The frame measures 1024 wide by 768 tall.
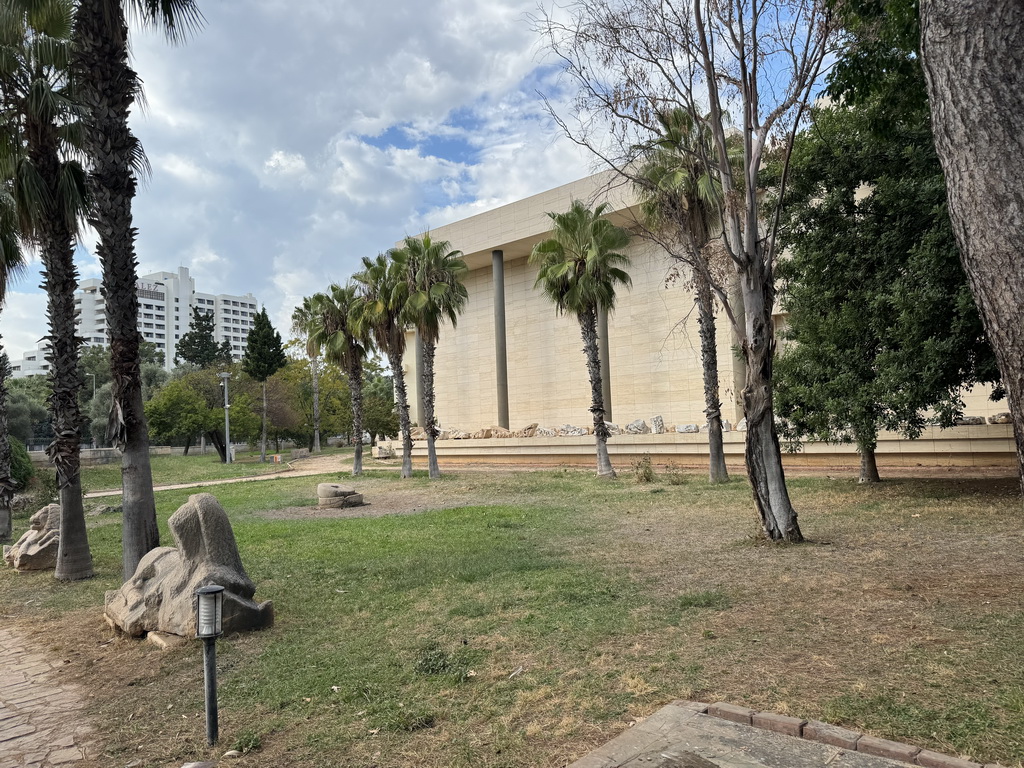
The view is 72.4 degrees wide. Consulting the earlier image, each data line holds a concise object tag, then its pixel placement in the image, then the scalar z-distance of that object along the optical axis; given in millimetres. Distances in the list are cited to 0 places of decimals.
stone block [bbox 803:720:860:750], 3682
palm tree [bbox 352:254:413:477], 28000
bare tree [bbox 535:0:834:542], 9969
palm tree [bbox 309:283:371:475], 31719
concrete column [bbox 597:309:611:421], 38188
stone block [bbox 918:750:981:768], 3344
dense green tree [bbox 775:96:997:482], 12445
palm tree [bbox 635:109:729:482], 12461
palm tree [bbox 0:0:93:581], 10477
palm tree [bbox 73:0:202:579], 8719
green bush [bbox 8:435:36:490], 23356
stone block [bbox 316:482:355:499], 19641
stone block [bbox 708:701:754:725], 4090
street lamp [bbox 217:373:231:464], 41719
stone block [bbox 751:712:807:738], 3896
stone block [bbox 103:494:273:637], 6816
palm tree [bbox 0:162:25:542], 13266
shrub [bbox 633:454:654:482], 21703
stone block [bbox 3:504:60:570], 11297
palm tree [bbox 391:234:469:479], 26859
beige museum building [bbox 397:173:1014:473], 33156
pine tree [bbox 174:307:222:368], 82125
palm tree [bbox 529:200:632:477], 23328
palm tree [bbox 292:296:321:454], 33219
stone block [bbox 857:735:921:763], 3493
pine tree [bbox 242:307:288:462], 55156
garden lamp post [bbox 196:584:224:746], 4536
